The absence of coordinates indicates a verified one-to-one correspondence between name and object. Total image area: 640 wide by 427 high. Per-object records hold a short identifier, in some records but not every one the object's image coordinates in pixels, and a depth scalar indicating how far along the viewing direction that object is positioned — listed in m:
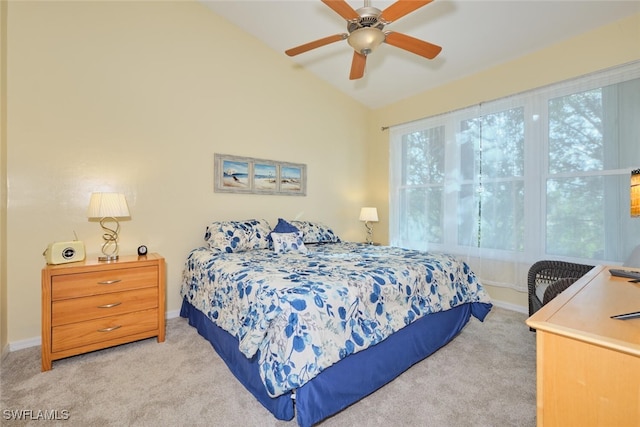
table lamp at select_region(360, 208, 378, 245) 4.14
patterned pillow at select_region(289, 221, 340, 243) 3.45
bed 1.39
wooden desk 0.79
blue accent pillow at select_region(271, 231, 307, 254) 2.85
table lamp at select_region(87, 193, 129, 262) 2.21
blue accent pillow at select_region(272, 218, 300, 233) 3.15
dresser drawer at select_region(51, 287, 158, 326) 1.98
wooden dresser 1.95
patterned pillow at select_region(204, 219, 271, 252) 2.82
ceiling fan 1.72
